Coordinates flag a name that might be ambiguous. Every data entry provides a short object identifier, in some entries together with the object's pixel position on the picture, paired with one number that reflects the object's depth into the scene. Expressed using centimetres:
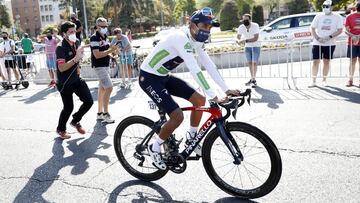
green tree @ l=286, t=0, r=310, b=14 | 5309
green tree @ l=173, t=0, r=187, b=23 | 8756
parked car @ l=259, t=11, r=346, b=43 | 1816
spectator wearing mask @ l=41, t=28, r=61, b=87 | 1351
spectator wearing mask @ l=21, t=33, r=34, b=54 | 1549
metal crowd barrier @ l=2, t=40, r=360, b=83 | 1302
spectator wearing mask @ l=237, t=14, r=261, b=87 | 1066
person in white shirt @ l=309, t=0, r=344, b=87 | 977
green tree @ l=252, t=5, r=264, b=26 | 4227
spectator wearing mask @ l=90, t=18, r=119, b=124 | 770
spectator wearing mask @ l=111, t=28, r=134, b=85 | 1150
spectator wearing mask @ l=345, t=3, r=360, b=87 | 943
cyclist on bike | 392
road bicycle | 387
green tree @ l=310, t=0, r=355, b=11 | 2486
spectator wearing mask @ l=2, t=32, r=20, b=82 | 1374
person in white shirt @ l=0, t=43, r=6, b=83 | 1352
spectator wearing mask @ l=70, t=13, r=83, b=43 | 1154
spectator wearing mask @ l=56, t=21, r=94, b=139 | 640
